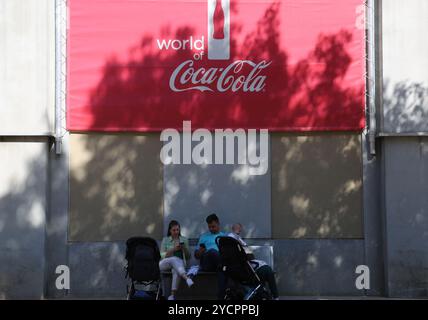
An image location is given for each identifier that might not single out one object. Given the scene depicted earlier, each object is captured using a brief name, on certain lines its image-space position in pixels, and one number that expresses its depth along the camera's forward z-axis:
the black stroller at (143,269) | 15.42
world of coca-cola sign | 18.00
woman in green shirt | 16.88
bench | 17.25
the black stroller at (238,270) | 15.82
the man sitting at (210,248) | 17.03
